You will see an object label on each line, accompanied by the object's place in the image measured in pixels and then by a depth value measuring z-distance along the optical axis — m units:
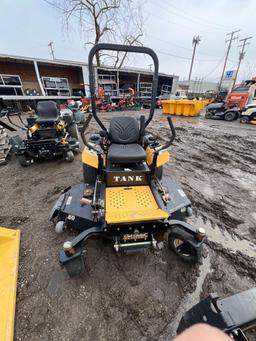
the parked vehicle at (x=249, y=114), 9.15
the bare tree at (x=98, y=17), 15.08
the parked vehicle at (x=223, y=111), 10.18
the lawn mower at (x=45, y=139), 3.74
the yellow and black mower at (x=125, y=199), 1.51
